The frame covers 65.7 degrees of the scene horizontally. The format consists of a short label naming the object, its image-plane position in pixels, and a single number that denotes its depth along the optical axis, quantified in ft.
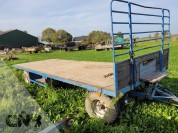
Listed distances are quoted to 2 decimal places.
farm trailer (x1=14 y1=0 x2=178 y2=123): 8.62
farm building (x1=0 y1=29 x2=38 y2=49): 83.68
